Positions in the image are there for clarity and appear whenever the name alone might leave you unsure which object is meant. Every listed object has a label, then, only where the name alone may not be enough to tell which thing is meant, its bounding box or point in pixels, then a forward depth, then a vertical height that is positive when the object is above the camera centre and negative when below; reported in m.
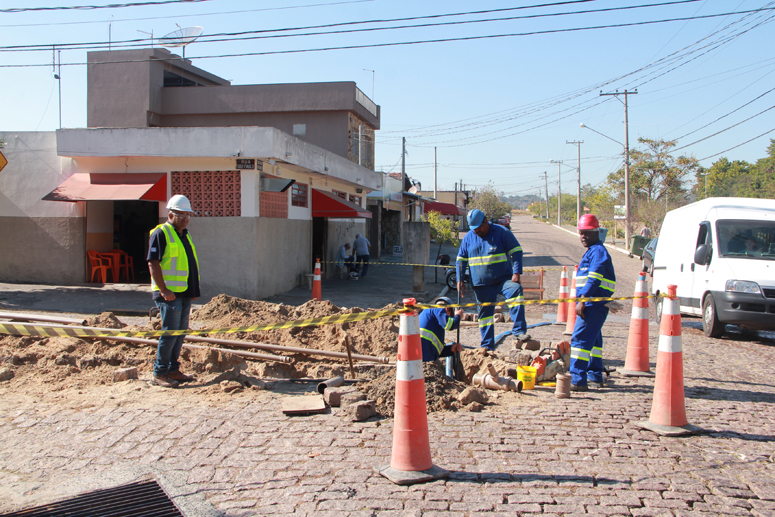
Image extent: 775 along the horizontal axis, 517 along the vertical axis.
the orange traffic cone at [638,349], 6.41 -0.94
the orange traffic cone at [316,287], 12.28 -0.49
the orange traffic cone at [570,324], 8.99 -0.91
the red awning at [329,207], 17.25 +1.79
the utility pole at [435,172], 58.34 +9.75
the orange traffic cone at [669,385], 4.49 -0.95
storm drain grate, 3.17 -1.40
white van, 8.59 +0.08
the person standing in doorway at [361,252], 19.22 +0.46
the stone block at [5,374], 5.61 -1.12
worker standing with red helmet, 5.67 -0.46
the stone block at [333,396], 4.96 -1.16
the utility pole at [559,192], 75.00 +10.62
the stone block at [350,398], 4.77 -1.14
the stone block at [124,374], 5.62 -1.11
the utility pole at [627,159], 38.25 +7.61
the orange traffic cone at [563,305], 10.35 -0.71
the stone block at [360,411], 4.57 -1.20
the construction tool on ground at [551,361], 5.87 -1.02
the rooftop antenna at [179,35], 17.95 +8.30
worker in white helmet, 5.57 -0.17
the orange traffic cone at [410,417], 3.54 -0.96
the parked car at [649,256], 16.64 +0.36
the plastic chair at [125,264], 15.67 -0.01
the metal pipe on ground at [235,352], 6.24 -0.99
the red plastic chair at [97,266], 14.66 -0.07
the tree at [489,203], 76.19 +8.85
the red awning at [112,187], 13.14 +1.82
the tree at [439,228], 36.16 +2.44
